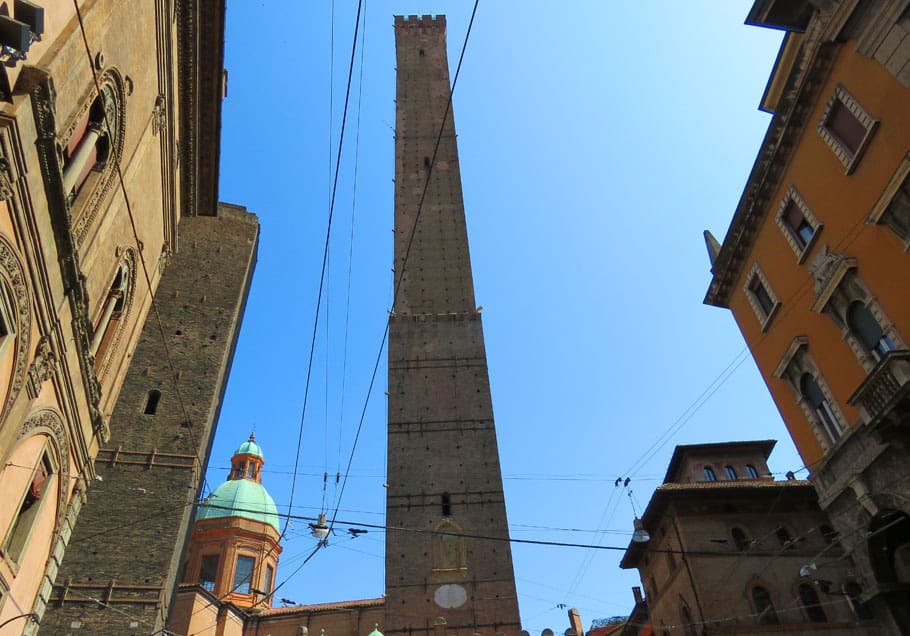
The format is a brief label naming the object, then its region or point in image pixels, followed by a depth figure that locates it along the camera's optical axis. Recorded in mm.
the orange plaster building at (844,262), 9312
